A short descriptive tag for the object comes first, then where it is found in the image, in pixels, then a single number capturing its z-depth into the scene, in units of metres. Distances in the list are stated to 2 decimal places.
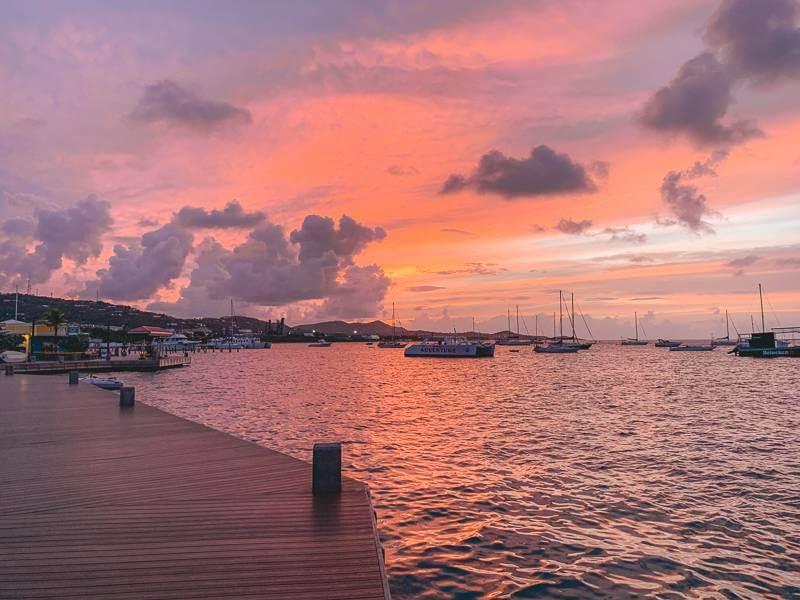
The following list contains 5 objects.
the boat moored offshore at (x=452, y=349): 147.38
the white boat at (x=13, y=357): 81.31
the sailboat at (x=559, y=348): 180.00
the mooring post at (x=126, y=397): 24.68
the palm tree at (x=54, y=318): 91.44
